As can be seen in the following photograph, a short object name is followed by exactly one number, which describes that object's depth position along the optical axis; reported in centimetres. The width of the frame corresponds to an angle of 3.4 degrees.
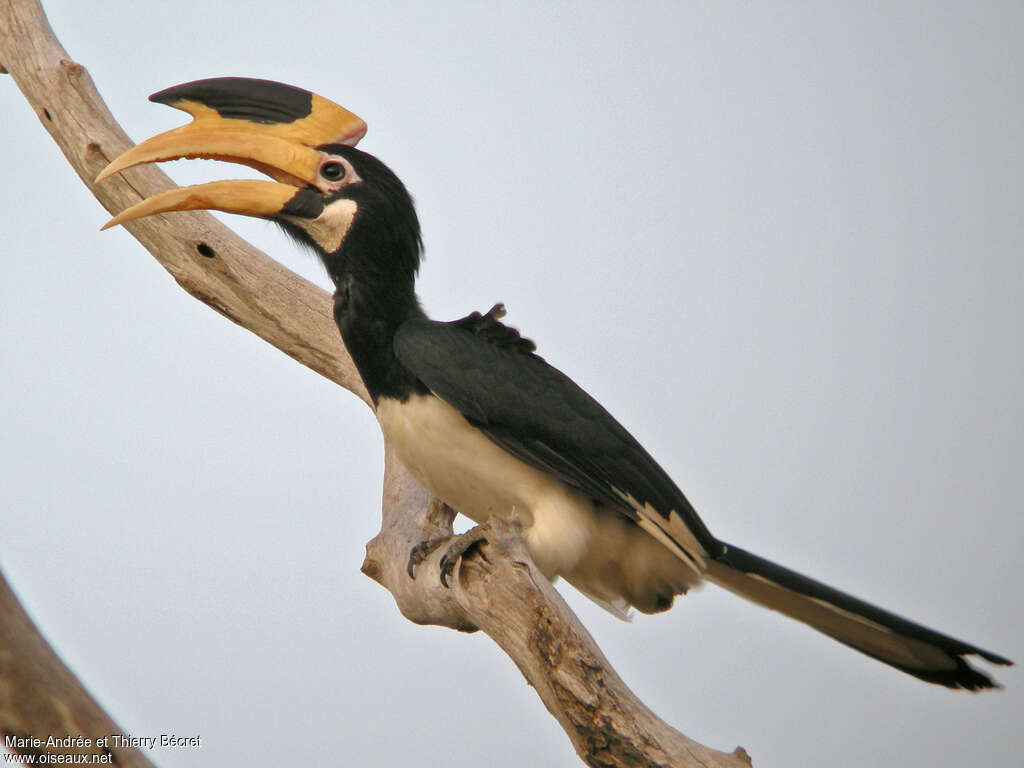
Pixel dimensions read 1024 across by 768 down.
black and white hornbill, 1121
